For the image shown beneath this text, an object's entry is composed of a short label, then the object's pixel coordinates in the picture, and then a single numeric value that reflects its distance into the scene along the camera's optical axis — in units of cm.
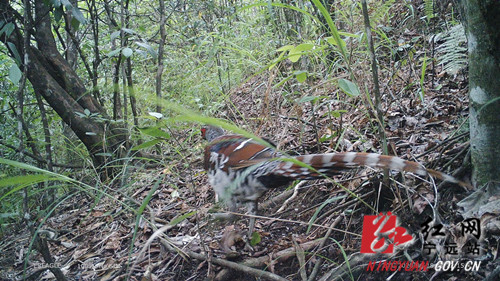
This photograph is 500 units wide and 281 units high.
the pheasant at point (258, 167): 161
